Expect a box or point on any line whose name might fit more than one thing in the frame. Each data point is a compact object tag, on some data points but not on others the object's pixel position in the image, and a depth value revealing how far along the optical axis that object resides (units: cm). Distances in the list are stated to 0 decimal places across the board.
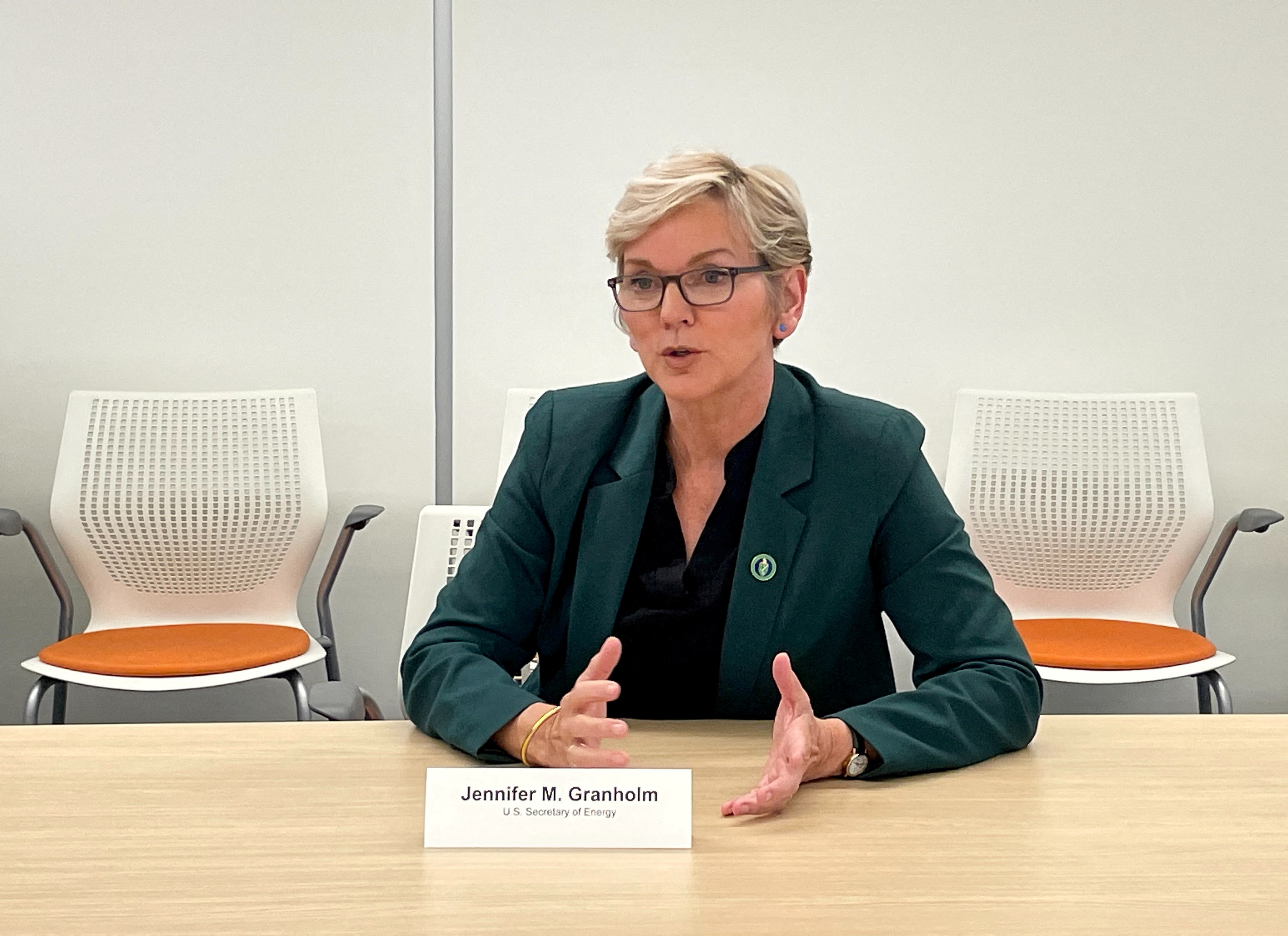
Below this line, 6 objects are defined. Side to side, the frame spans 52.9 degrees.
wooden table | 105
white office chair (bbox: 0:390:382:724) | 349
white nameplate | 120
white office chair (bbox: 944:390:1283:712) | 355
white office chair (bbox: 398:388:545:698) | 216
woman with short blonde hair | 162
